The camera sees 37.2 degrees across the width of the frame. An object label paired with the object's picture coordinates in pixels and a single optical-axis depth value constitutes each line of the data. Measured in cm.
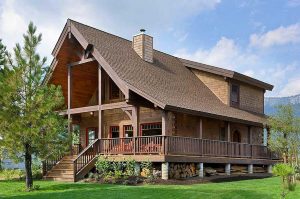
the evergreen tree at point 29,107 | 1756
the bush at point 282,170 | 884
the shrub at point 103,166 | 2103
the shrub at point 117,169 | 2022
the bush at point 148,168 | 2017
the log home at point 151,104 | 2133
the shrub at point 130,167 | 2066
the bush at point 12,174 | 2428
